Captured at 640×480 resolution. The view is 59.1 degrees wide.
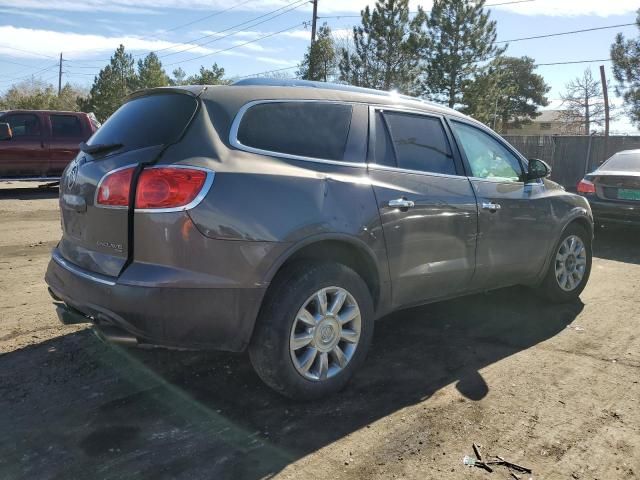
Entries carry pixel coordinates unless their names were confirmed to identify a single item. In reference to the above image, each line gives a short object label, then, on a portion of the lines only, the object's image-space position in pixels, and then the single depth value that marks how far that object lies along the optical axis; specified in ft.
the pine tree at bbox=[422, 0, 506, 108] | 107.55
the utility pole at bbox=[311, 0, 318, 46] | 118.02
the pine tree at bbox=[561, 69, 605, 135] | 139.13
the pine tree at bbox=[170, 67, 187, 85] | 196.99
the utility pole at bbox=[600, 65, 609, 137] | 73.05
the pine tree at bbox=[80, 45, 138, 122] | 146.51
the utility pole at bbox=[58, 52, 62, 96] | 257.79
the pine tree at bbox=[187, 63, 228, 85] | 160.21
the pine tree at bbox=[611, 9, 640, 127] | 109.91
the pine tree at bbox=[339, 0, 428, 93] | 108.37
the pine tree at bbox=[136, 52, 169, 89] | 157.73
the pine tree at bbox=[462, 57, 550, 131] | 201.87
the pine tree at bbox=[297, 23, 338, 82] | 109.40
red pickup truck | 44.96
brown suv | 9.42
